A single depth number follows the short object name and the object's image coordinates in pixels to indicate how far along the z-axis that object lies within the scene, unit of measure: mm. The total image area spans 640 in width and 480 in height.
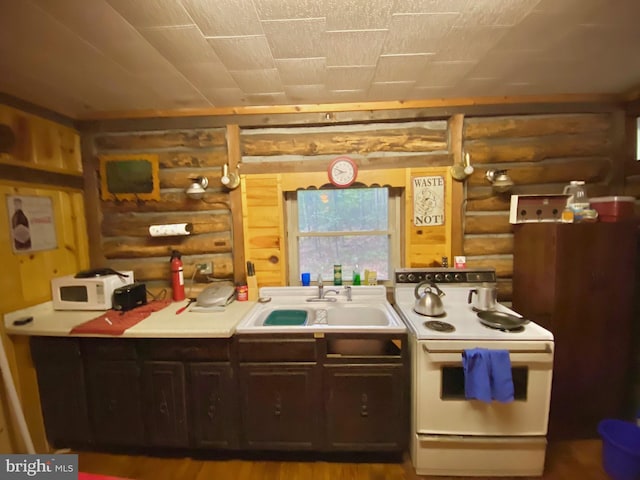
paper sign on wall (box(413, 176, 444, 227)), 2369
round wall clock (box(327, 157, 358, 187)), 2322
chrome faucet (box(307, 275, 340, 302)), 2326
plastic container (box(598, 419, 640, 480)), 1636
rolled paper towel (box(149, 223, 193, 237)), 2383
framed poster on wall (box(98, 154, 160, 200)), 2424
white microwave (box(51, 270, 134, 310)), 2152
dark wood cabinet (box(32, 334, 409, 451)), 1812
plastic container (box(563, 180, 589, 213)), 2045
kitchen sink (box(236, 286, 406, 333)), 2040
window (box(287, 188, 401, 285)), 2539
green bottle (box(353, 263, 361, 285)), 2432
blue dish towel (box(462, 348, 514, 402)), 1582
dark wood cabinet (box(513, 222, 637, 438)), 1919
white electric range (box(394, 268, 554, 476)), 1651
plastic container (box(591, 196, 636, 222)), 1968
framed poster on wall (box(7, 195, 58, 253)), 1918
